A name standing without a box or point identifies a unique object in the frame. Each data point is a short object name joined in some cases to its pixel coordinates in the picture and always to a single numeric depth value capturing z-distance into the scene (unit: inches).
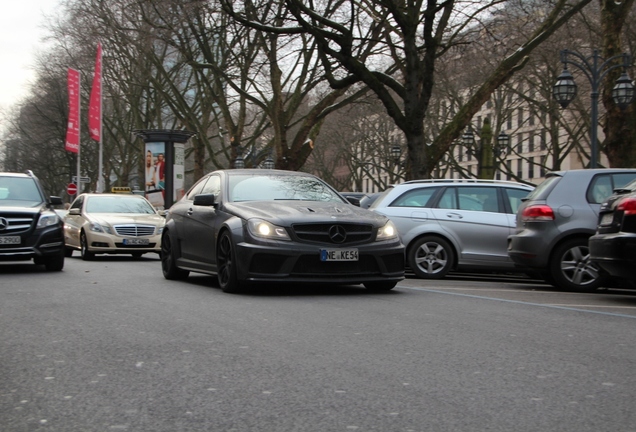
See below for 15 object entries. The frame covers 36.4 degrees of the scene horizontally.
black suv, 564.1
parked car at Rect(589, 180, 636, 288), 381.4
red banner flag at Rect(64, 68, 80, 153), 1690.5
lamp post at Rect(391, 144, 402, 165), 1943.2
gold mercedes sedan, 808.9
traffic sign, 2369.6
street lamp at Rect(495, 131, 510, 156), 1617.9
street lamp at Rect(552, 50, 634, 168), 814.5
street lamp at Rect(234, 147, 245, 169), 1496.1
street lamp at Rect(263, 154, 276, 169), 1815.9
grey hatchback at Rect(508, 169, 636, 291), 465.7
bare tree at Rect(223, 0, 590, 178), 850.1
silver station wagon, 562.9
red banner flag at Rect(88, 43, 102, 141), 1529.5
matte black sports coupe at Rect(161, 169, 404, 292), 402.9
